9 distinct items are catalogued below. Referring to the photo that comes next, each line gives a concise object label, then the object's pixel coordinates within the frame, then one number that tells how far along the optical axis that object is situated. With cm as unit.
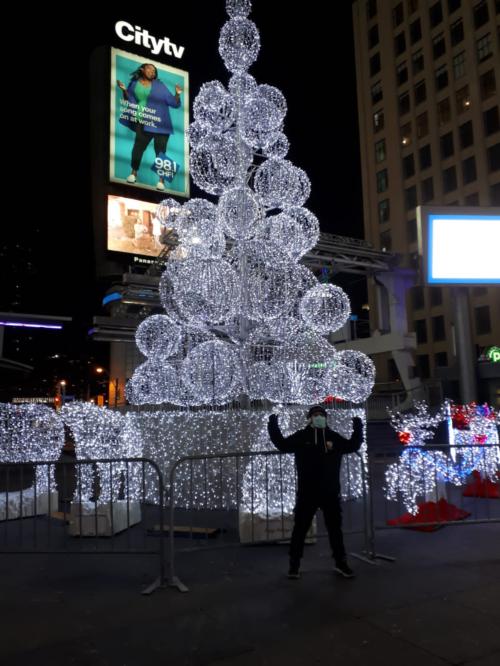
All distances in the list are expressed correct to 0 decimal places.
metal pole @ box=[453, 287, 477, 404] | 1214
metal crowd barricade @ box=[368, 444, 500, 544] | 706
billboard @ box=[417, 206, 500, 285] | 1196
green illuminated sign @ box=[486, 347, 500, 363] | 2631
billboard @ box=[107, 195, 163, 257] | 3209
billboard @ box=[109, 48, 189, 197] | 3219
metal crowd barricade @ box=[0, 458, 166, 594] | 610
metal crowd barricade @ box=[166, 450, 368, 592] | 636
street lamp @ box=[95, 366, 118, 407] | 5762
